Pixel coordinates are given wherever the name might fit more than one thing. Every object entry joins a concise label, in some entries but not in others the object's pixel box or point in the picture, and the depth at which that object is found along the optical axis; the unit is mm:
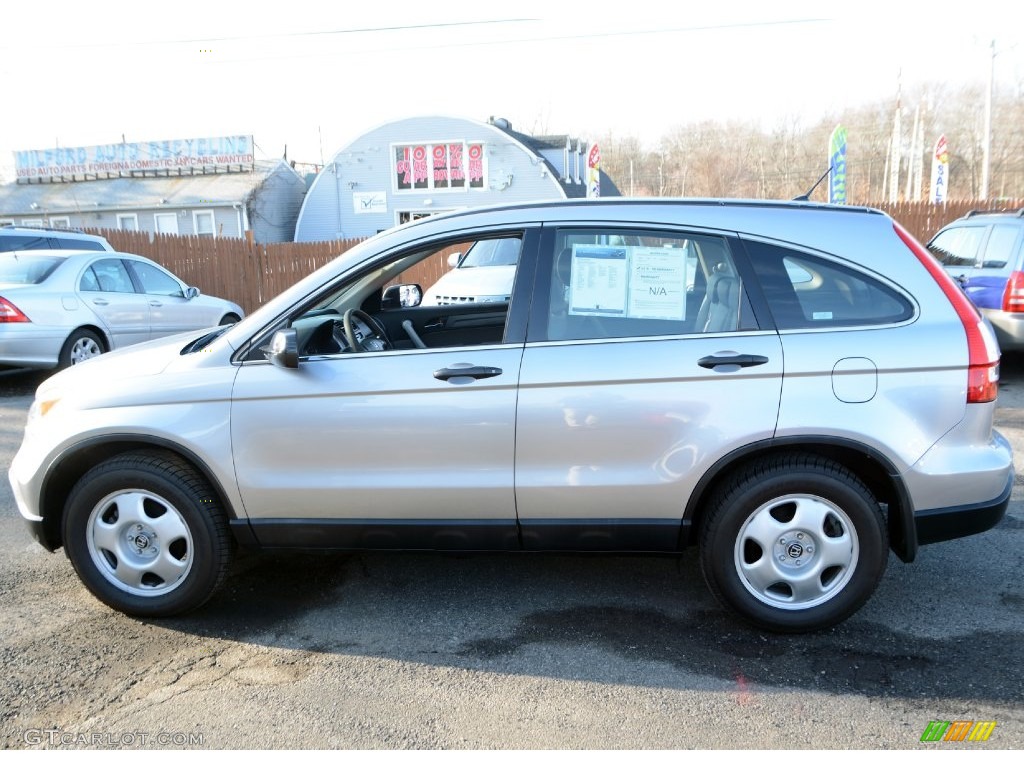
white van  8914
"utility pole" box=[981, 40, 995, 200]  32469
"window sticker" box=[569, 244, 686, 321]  3309
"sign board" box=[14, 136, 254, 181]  36906
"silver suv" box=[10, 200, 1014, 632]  3115
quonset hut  31281
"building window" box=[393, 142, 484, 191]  31547
